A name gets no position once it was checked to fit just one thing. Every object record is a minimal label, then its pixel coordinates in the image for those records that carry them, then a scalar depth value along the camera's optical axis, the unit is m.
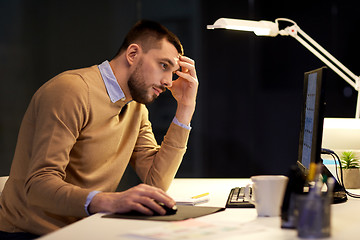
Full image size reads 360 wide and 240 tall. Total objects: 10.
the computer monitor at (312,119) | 1.48
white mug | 1.44
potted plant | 2.00
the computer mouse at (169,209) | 1.46
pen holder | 1.11
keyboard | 1.62
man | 1.61
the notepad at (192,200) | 1.70
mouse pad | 1.40
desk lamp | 2.25
